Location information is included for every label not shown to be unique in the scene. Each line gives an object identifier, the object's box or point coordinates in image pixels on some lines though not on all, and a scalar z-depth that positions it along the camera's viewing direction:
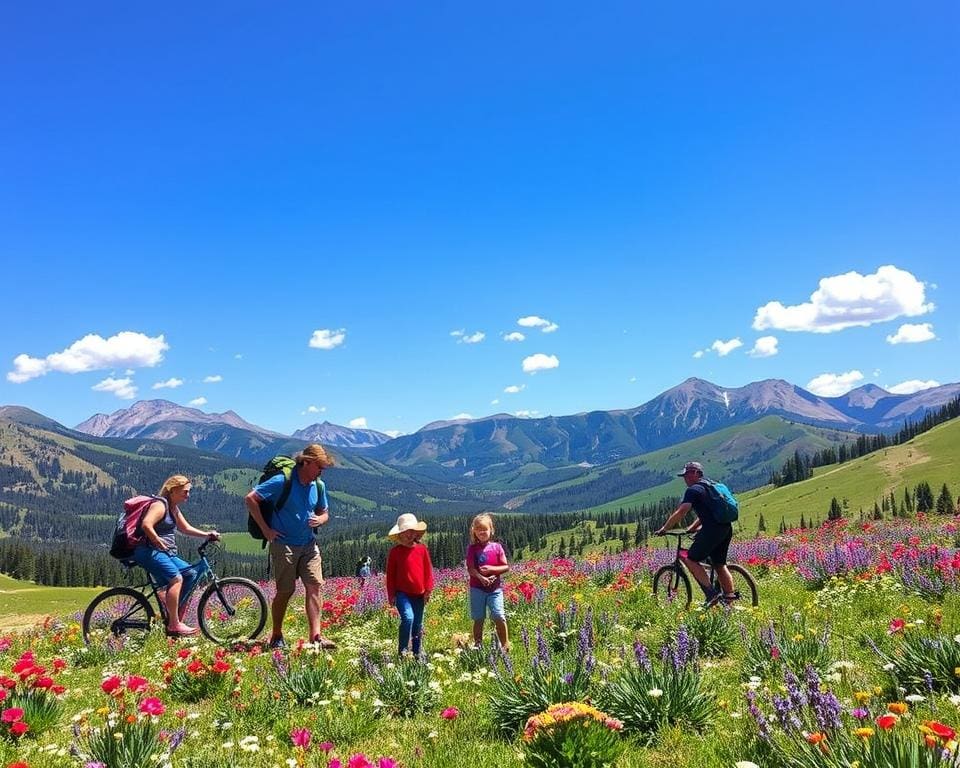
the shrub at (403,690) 6.59
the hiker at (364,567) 31.43
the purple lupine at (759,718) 4.02
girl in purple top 9.45
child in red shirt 9.09
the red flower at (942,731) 3.10
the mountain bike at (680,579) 11.27
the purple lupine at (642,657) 5.70
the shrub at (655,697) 5.45
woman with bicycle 10.33
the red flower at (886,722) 3.33
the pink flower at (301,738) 4.57
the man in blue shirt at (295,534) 9.77
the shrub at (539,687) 5.71
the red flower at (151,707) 4.90
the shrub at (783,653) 6.45
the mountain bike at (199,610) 10.84
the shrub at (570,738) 4.50
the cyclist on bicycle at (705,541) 10.84
